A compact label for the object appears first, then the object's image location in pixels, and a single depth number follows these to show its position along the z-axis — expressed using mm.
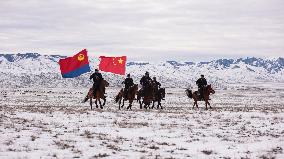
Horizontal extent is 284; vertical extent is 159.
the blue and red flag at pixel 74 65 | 30578
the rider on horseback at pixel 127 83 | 30442
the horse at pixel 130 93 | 30102
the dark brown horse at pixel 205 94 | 32300
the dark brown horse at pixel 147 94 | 30828
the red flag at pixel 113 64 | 30375
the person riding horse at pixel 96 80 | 28734
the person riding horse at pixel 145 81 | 30480
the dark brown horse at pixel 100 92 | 28859
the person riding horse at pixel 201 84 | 32562
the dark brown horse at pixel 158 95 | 31578
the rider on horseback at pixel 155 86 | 31328
